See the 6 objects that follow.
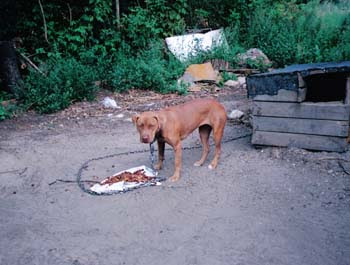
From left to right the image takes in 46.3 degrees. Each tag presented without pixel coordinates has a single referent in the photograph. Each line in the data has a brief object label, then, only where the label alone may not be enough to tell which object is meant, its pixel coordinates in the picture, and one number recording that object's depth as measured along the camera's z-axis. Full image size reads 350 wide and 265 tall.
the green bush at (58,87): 8.98
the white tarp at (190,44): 11.61
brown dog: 4.46
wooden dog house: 5.16
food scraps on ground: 4.92
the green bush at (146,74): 10.19
